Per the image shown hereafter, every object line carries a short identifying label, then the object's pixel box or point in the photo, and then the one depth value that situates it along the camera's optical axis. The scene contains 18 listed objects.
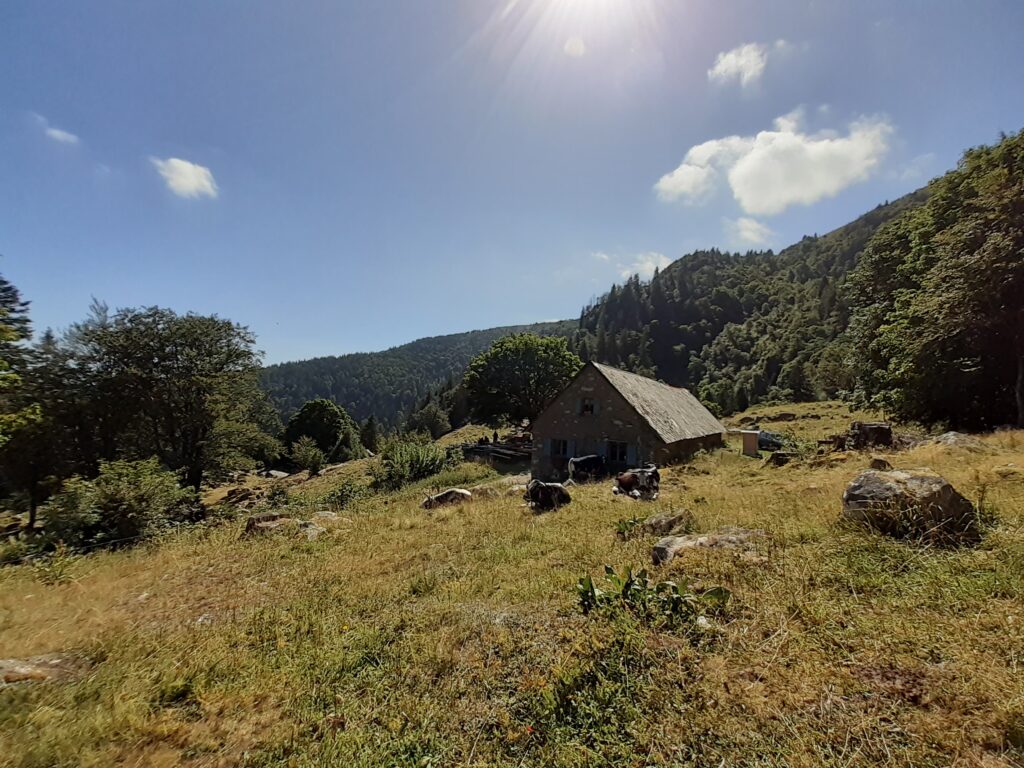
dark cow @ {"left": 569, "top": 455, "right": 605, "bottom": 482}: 23.19
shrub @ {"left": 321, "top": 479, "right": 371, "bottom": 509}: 20.58
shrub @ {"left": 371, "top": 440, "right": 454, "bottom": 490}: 26.30
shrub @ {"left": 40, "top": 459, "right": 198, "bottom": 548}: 11.80
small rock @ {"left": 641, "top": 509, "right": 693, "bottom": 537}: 8.60
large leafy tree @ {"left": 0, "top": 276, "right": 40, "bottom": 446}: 15.10
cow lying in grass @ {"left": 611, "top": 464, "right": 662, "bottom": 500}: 13.42
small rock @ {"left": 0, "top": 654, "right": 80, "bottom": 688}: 4.65
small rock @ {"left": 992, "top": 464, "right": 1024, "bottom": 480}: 8.21
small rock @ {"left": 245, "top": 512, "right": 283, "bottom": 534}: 12.52
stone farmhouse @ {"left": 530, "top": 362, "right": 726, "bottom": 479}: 23.78
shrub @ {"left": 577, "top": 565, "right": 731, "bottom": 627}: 4.86
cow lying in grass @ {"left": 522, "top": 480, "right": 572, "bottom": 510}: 13.12
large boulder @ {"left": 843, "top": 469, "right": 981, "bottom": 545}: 5.88
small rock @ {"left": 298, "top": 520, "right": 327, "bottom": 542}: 11.70
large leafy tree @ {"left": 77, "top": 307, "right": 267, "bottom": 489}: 26.17
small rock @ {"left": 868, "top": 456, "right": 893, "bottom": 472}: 11.35
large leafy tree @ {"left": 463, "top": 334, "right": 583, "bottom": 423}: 45.59
